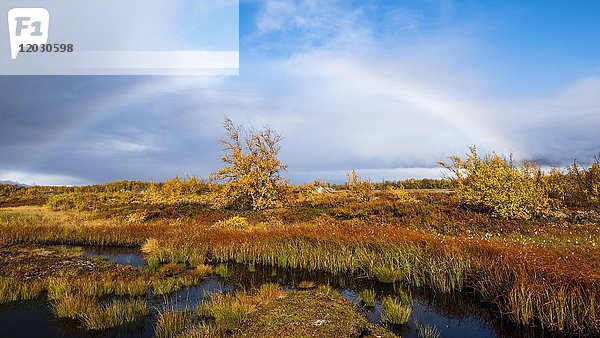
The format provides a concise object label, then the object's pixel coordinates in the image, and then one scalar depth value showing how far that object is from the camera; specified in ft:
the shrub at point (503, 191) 74.44
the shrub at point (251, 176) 108.68
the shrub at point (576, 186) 98.78
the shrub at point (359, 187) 125.08
